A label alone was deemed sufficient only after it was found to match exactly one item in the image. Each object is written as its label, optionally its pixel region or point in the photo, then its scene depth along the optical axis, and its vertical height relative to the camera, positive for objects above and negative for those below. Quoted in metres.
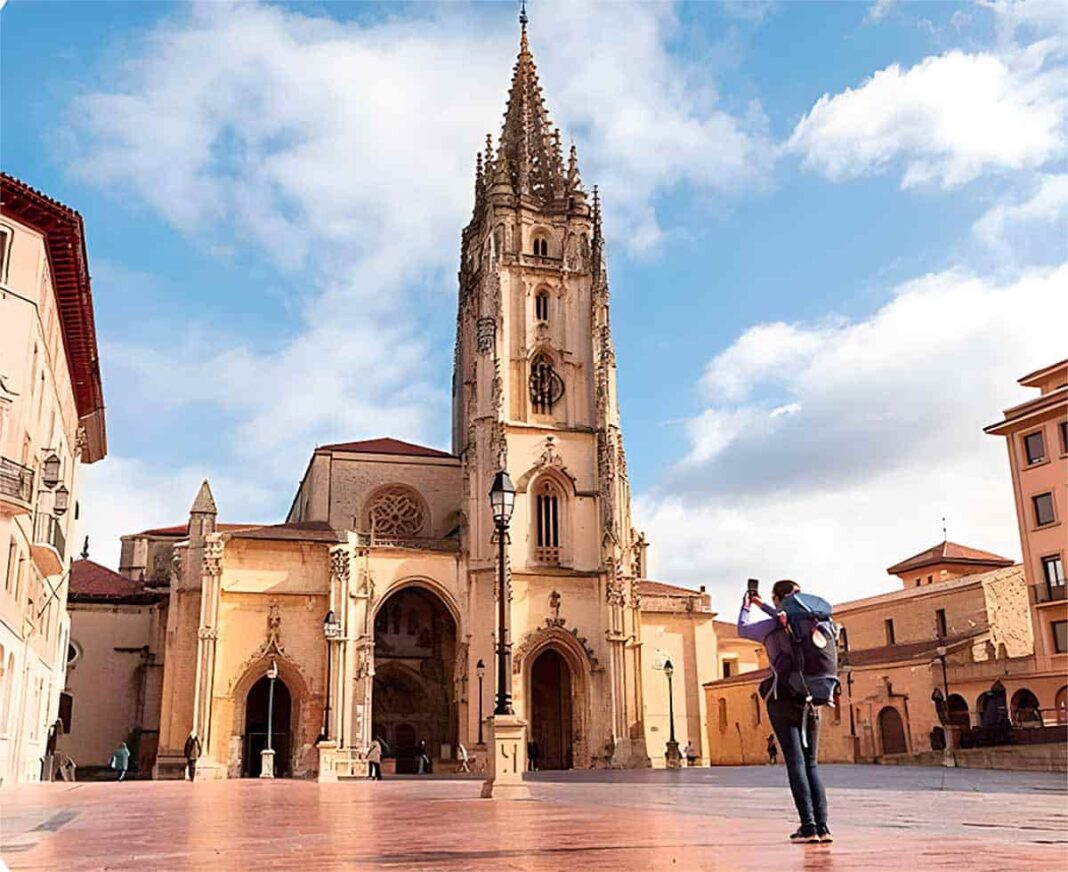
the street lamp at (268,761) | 37.62 -0.94
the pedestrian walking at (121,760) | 39.97 -0.85
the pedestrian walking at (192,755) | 40.38 -0.73
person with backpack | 6.82 +0.26
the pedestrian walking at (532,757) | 46.07 -1.25
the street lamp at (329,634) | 39.50 +3.62
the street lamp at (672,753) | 42.91 -1.12
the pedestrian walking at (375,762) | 34.81 -1.01
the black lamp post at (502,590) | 16.98 +2.16
